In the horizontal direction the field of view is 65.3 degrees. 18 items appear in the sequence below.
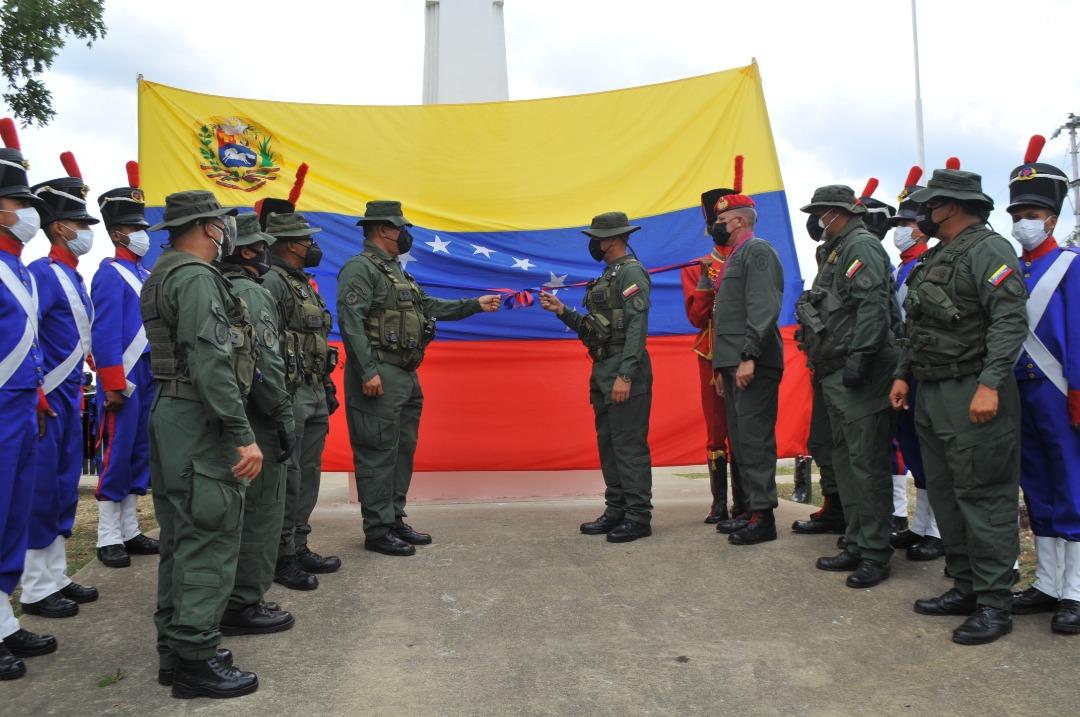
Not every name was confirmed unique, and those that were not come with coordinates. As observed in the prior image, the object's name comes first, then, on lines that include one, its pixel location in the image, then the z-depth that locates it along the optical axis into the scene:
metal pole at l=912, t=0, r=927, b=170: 19.12
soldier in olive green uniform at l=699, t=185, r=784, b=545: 5.23
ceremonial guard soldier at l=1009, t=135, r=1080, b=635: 3.88
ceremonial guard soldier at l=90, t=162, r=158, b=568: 5.07
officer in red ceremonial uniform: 6.02
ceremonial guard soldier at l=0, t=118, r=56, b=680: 3.63
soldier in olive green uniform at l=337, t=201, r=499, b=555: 5.31
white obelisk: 7.62
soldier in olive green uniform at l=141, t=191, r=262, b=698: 3.25
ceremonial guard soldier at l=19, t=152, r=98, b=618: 4.19
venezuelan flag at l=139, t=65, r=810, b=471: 7.01
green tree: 8.89
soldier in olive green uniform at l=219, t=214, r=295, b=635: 3.84
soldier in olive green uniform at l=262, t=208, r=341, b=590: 4.76
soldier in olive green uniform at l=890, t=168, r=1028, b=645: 3.73
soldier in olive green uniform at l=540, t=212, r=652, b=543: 5.62
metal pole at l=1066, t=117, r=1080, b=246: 22.42
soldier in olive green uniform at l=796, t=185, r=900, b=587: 4.57
